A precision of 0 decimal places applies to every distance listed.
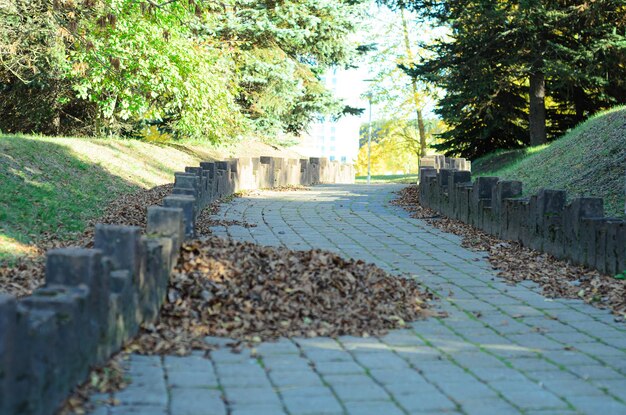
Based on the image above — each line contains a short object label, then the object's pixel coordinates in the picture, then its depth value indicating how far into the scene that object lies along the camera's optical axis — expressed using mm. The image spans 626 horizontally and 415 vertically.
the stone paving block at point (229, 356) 5602
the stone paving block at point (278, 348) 5841
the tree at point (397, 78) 47281
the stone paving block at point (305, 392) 4918
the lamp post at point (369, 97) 44956
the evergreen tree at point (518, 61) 22906
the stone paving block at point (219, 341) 5976
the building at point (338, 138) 143225
